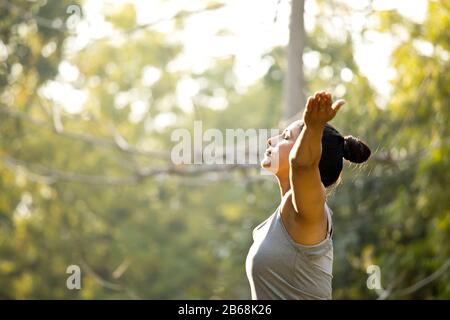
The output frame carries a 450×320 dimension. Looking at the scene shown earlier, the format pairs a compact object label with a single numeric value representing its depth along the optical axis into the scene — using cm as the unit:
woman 488
